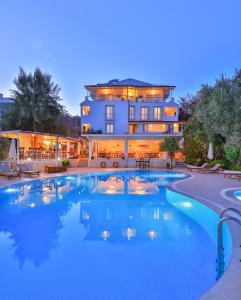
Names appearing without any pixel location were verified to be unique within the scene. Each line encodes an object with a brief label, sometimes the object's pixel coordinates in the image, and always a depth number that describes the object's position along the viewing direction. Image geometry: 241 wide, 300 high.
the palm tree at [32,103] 27.39
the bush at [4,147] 12.60
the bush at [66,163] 19.52
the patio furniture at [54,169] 16.29
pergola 17.24
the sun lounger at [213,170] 15.93
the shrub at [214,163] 18.19
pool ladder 3.49
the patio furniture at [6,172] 13.21
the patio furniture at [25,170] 14.11
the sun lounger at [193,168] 17.38
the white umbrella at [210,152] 17.03
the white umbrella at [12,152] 14.22
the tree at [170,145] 19.79
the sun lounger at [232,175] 12.28
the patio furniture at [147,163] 20.67
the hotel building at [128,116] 23.88
